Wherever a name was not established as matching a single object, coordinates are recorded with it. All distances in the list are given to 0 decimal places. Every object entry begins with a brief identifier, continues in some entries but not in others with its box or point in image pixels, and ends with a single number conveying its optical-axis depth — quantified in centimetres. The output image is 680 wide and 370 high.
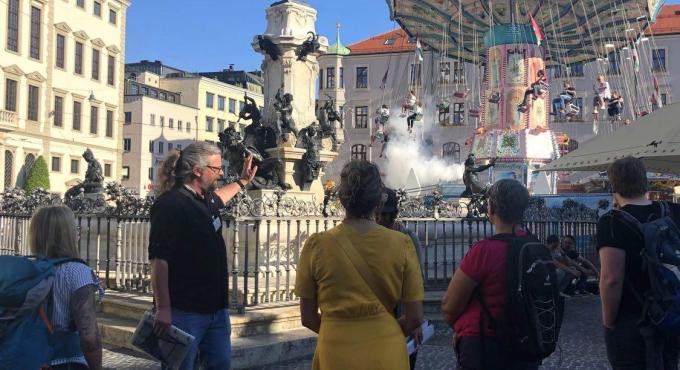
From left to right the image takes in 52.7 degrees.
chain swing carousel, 3481
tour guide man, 405
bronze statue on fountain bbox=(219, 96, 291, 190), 1341
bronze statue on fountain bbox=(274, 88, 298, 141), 1370
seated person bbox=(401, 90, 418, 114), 3553
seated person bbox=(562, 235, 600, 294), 1179
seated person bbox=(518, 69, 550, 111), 3166
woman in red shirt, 361
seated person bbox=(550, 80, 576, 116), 3108
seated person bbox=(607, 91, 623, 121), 3058
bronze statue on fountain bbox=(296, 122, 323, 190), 1414
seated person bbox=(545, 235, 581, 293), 1070
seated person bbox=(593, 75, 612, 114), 3114
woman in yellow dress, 324
